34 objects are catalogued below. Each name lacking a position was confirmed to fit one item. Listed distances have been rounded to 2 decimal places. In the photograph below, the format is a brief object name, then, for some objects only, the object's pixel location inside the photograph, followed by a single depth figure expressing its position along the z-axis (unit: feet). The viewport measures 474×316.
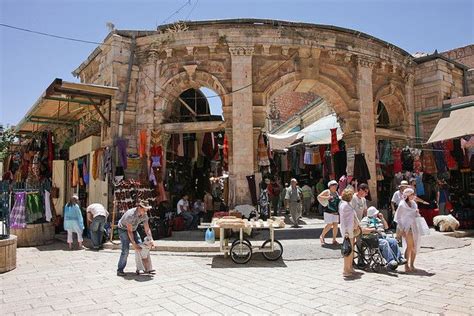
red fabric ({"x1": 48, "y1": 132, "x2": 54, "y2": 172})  49.73
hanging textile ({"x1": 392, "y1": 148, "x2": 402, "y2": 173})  44.55
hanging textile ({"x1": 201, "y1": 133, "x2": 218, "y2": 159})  45.19
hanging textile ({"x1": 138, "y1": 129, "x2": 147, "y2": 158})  38.29
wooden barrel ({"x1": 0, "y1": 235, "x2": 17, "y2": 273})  22.93
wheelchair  21.81
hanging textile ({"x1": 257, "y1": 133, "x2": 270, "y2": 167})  38.81
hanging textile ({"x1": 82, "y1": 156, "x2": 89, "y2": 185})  41.63
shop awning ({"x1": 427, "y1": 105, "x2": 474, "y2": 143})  37.69
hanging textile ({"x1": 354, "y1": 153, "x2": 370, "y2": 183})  40.37
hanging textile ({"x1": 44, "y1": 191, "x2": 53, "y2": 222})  36.91
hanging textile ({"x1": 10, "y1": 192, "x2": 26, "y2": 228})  33.68
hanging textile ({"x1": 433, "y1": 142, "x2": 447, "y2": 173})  43.39
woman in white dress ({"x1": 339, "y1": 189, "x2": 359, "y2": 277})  20.43
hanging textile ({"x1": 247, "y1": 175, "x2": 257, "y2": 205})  36.73
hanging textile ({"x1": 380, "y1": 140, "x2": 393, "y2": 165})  45.50
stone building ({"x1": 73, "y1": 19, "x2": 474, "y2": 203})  38.40
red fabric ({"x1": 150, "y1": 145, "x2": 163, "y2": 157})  38.27
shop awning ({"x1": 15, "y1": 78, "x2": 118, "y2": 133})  34.28
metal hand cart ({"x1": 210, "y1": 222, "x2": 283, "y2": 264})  24.18
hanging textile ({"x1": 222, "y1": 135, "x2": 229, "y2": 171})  38.65
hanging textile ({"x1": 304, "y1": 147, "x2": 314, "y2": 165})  51.21
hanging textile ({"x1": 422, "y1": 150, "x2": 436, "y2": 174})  43.73
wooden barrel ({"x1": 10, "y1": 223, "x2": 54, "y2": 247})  34.34
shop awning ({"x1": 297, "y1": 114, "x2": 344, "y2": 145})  47.44
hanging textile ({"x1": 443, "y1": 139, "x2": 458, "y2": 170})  42.52
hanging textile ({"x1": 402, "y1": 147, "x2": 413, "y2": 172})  44.36
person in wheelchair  21.76
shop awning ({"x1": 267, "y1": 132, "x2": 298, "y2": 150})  51.19
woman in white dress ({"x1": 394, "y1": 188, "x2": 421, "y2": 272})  21.56
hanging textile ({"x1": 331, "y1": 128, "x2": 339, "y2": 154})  43.68
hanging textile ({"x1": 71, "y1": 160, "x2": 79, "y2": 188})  44.62
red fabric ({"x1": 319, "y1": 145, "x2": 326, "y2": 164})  49.37
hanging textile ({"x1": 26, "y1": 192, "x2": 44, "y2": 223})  34.47
